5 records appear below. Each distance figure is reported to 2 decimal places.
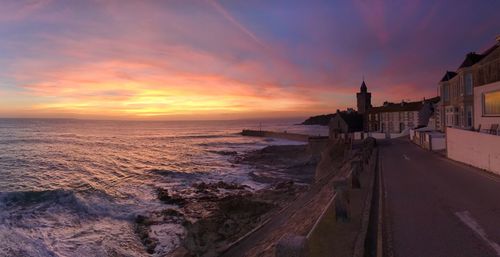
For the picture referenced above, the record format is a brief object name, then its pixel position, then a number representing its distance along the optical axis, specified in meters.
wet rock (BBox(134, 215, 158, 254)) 15.23
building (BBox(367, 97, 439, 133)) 69.94
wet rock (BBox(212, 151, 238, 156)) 63.11
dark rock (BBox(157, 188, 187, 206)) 23.55
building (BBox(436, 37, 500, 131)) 26.80
